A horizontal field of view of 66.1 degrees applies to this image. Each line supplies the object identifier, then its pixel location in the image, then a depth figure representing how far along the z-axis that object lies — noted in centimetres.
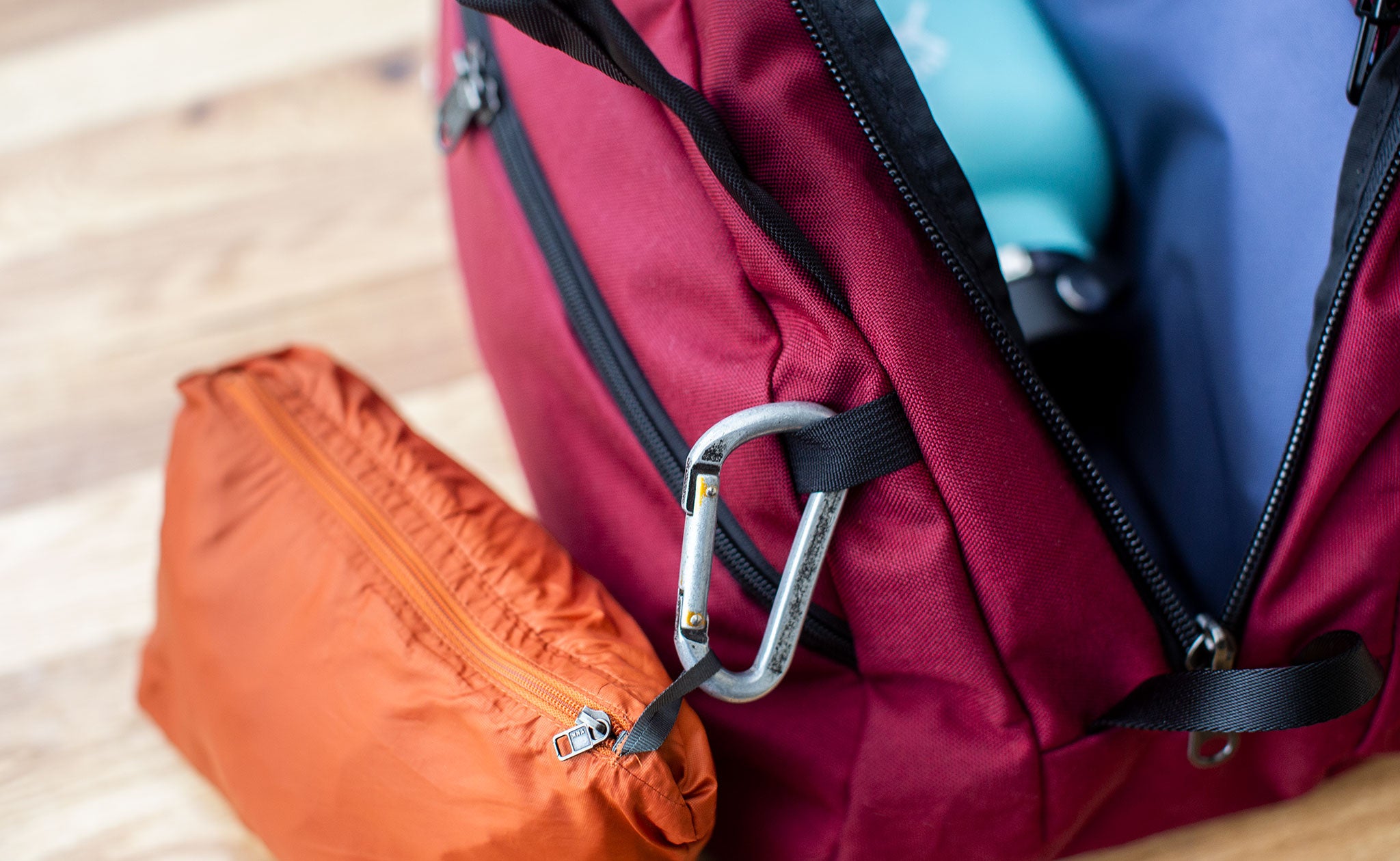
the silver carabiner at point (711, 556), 45
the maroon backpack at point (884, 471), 47
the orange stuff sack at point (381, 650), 47
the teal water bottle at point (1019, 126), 62
